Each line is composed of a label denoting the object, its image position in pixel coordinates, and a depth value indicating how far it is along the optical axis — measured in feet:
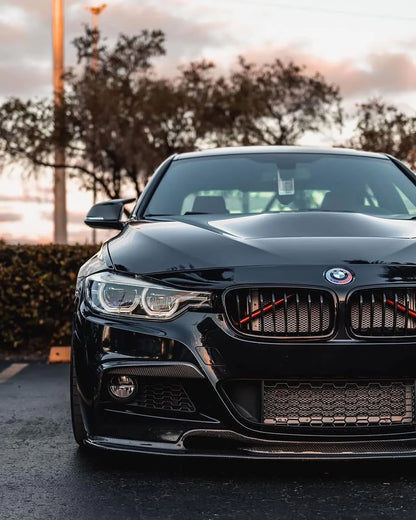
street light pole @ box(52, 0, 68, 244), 72.13
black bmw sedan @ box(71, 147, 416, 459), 11.65
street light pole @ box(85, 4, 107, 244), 103.76
